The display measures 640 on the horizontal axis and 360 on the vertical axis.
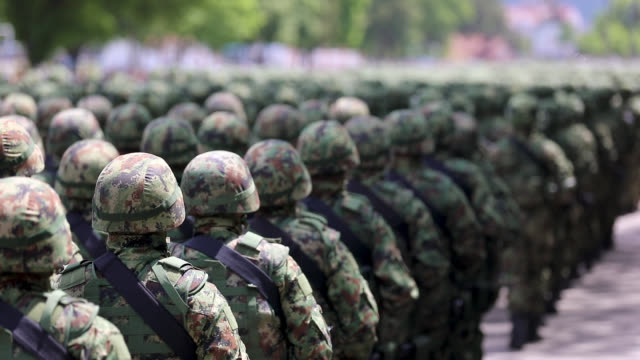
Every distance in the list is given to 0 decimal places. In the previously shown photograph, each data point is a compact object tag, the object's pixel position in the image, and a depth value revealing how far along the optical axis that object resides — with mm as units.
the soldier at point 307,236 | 10789
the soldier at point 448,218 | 15297
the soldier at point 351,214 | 12430
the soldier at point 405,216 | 13992
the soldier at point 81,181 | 11008
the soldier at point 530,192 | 20734
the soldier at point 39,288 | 6805
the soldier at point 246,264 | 9336
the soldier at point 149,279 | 8008
